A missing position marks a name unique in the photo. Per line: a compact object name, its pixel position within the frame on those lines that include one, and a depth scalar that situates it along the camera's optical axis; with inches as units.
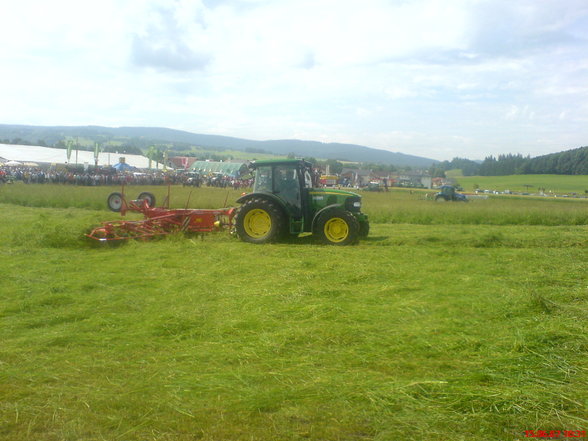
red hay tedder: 389.4
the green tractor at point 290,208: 404.8
